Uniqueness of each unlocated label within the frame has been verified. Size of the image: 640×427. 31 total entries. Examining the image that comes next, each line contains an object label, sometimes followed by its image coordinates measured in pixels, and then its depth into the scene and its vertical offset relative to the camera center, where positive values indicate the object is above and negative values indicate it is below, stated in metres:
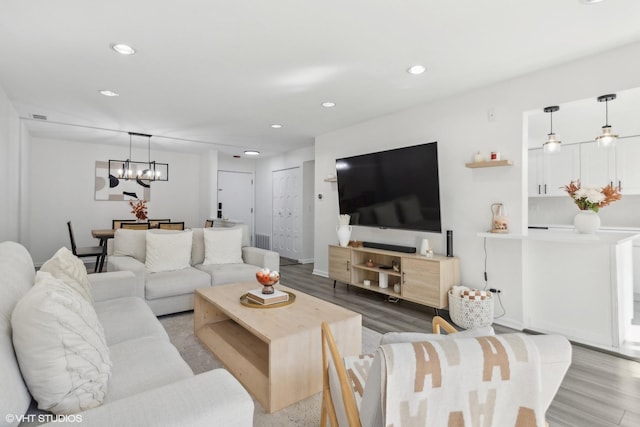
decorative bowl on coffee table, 2.50 -0.48
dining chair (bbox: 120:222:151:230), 5.12 -0.15
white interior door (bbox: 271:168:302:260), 6.89 +0.09
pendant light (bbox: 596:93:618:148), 2.99 +0.73
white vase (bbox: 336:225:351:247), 4.53 -0.25
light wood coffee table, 1.85 -0.83
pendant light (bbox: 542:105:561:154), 3.25 +0.73
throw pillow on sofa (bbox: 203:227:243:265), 3.98 -0.36
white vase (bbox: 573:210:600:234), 2.68 -0.03
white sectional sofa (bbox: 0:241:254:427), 0.92 -0.56
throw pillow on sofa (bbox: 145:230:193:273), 3.56 -0.38
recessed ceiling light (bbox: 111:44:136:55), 2.53 +1.33
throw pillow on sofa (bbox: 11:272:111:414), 1.06 -0.47
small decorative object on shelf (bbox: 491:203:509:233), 3.09 -0.01
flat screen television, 3.51 +0.36
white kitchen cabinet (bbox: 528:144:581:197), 4.78 +0.73
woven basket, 3.02 -0.88
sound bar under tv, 3.83 -0.37
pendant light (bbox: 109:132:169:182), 5.70 +0.99
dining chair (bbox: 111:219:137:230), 5.40 -0.13
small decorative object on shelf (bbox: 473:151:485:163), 3.25 +0.60
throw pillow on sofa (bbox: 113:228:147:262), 3.67 -0.31
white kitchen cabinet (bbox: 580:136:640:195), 4.24 +0.73
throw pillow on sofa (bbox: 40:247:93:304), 1.83 -0.32
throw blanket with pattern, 0.82 -0.43
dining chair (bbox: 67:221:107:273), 4.45 -0.50
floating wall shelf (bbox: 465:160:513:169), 3.03 +0.52
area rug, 1.75 -1.05
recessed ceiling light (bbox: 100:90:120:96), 3.51 +1.35
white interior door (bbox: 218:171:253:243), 7.89 +0.53
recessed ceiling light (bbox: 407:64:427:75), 2.85 +1.32
